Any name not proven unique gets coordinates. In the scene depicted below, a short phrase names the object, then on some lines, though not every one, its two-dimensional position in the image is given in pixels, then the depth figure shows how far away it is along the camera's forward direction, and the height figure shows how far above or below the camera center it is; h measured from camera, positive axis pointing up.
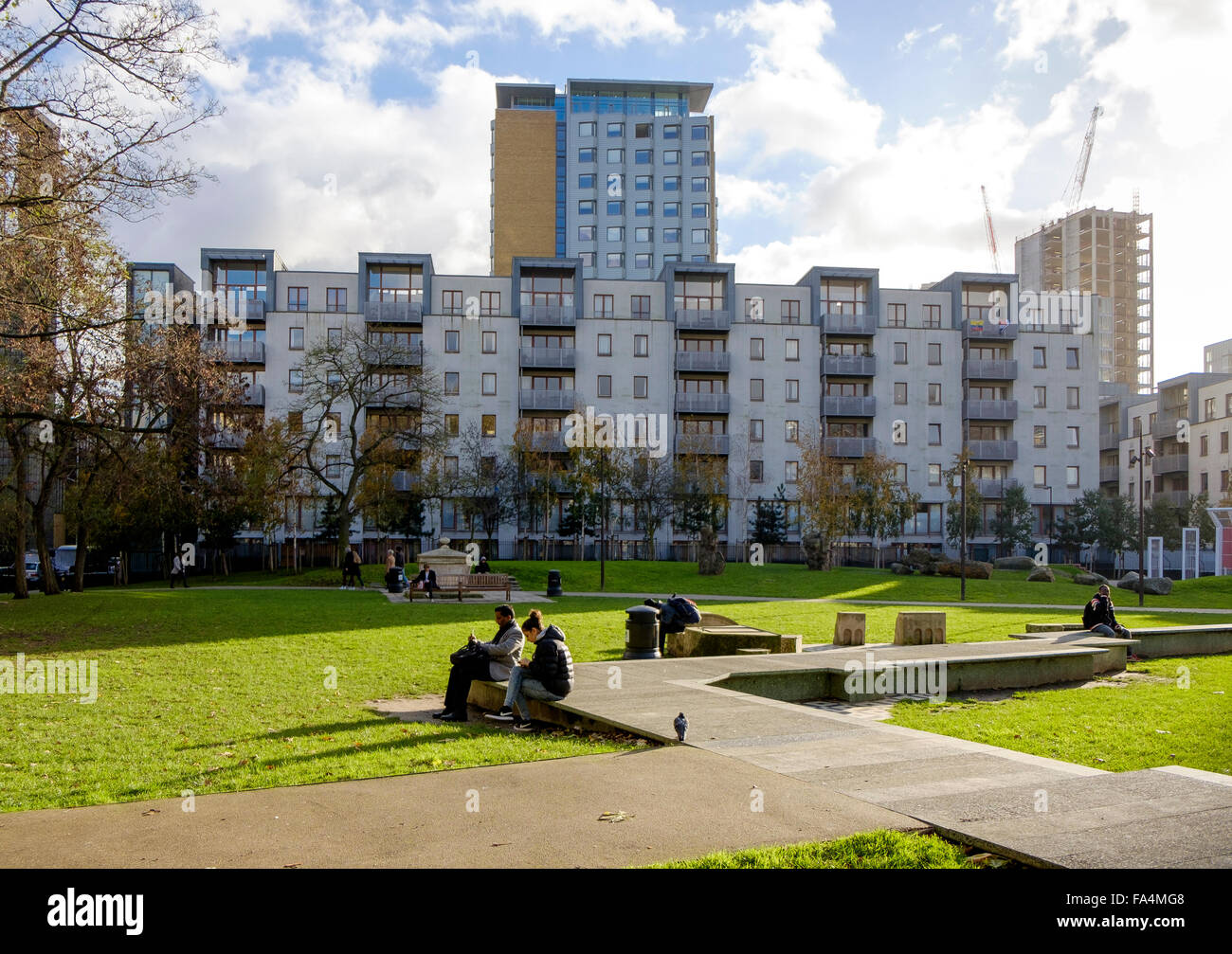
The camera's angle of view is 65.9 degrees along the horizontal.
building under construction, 142.88 +35.85
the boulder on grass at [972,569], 47.56 -3.25
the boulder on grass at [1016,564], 55.88 -3.42
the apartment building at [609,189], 92.50 +30.77
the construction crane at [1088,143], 178.12 +68.02
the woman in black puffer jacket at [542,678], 11.03 -2.06
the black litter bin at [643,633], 16.88 -2.32
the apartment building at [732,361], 64.88 +10.12
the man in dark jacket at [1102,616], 19.64 -2.31
